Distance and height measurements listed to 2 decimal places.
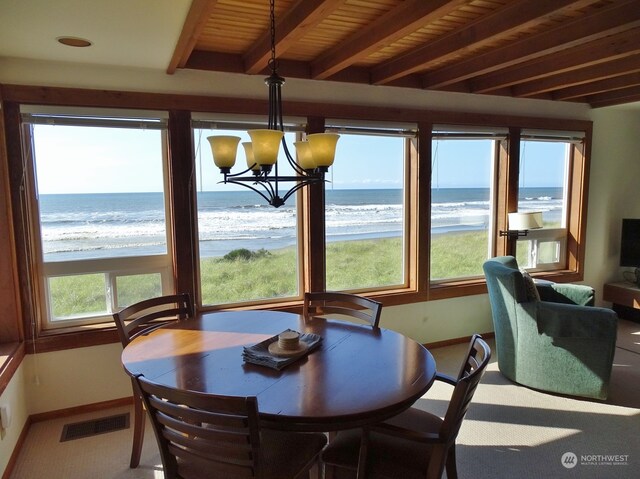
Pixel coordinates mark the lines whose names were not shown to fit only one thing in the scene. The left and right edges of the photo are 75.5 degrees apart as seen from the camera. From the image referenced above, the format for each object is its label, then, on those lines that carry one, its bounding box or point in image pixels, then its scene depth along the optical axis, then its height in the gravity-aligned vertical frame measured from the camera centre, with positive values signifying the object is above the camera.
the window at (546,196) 4.32 -0.09
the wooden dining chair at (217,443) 1.27 -0.85
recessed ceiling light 2.25 +0.85
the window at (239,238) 3.12 -0.36
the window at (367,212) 3.59 -0.20
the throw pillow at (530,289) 3.06 -0.75
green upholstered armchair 2.86 -1.09
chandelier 1.74 +0.18
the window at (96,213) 2.76 -0.13
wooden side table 4.45 -1.23
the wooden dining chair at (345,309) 2.39 -0.68
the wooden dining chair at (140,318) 2.20 -0.72
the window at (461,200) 3.87 -0.11
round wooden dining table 1.41 -0.74
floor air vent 2.59 -1.49
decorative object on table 1.76 -0.71
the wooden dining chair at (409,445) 1.46 -1.04
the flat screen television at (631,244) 4.53 -0.64
